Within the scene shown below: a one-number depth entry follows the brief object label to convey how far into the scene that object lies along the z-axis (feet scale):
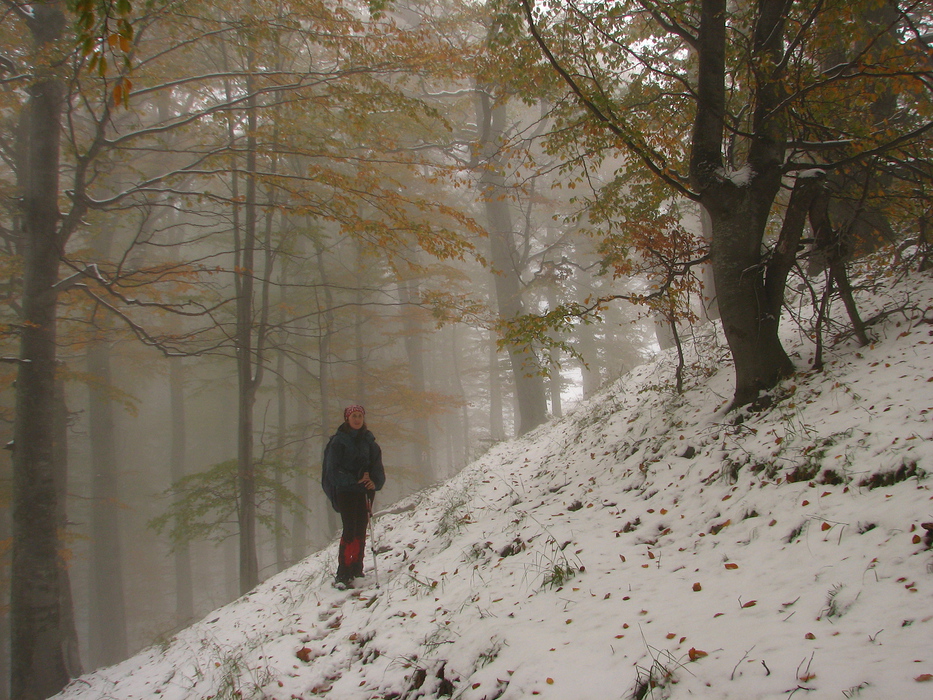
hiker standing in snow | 18.08
